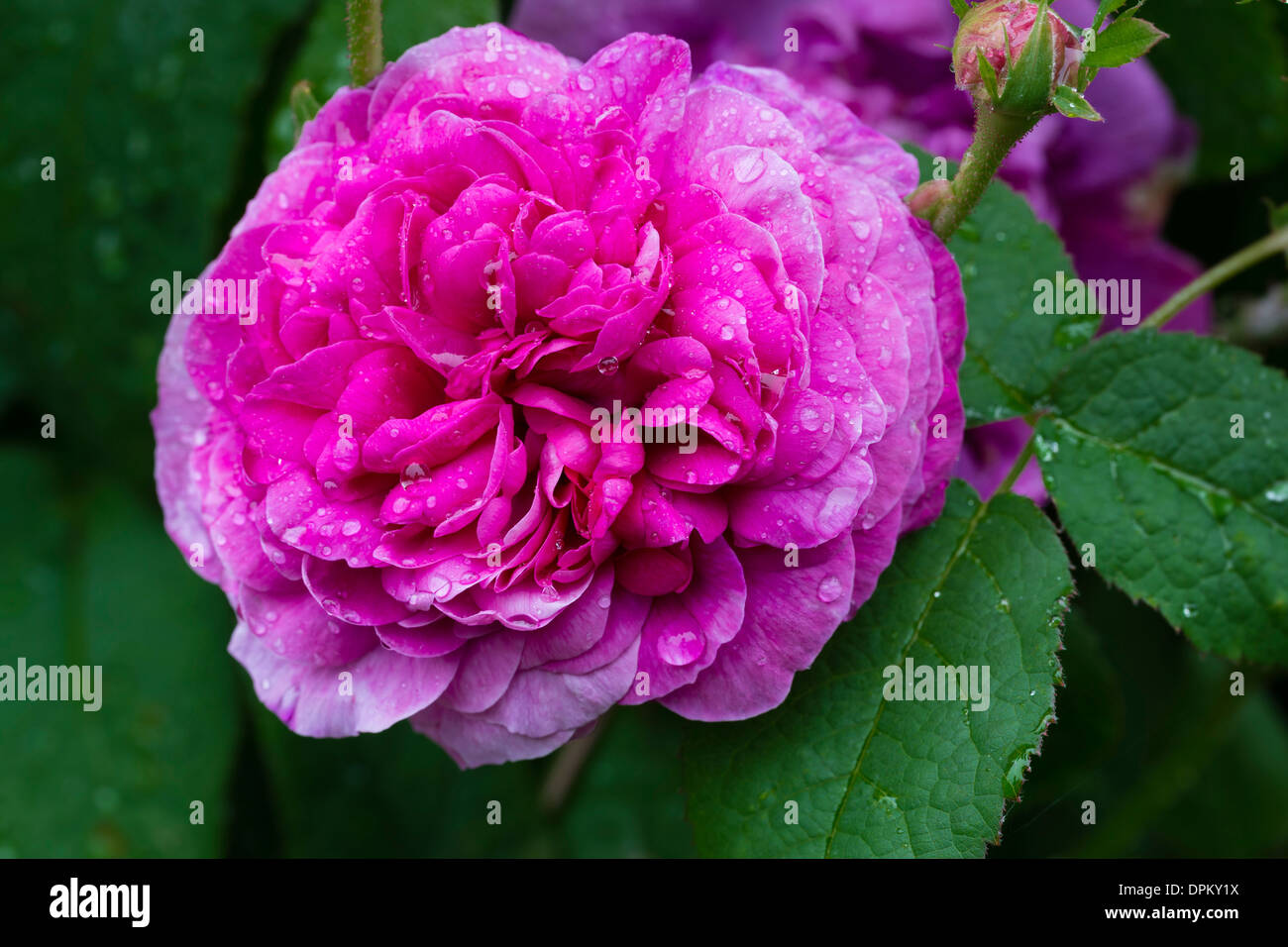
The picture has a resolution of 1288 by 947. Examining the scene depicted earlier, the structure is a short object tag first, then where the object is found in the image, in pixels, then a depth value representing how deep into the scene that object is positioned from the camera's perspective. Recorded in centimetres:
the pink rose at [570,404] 25
